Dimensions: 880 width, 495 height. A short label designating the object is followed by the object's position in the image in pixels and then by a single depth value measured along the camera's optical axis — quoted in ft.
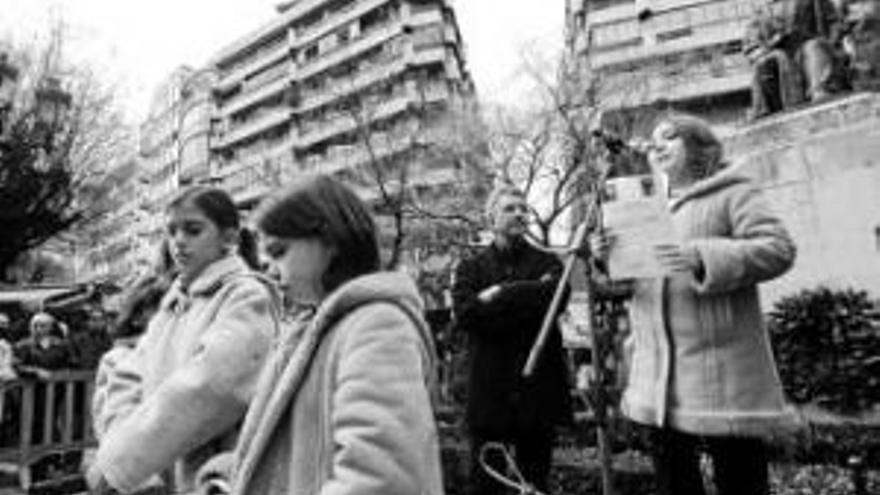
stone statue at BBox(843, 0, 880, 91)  28.63
